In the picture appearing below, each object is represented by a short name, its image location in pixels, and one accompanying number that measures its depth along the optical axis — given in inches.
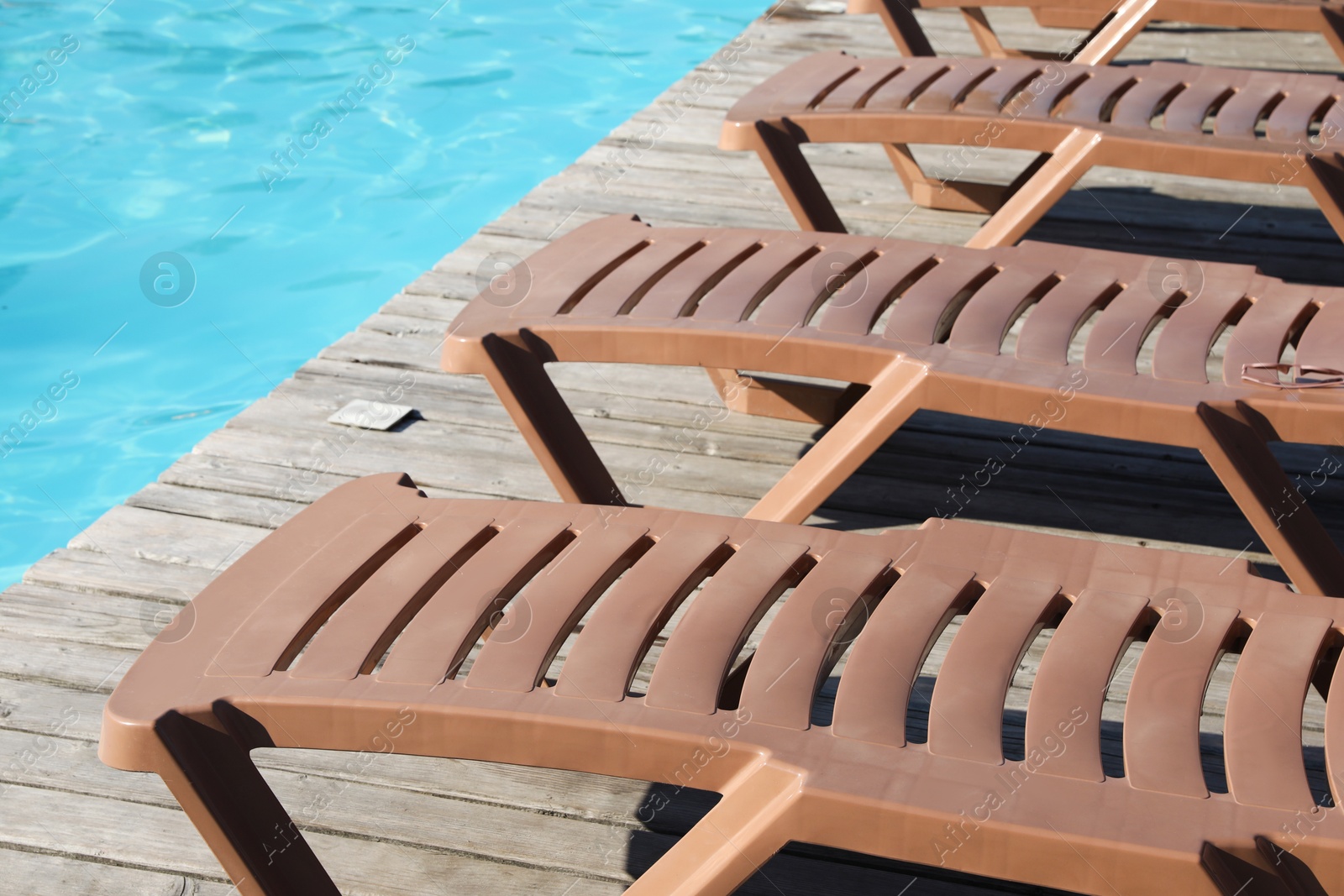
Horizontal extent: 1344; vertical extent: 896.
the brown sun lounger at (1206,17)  163.9
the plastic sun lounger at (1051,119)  121.6
